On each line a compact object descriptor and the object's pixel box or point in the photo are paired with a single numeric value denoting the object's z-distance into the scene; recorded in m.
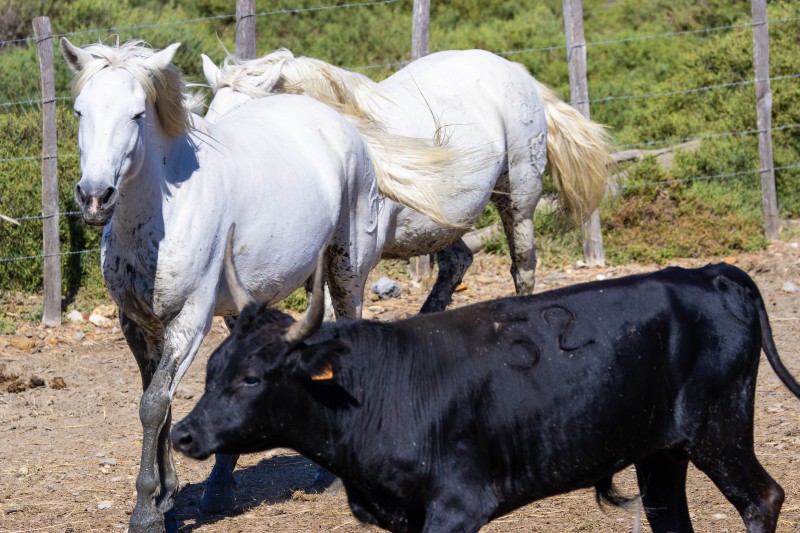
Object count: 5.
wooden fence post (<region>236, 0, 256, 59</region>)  18.02
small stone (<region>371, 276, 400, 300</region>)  18.33
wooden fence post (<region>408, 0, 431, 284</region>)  19.25
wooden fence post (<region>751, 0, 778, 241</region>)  20.14
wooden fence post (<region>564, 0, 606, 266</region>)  19.75
